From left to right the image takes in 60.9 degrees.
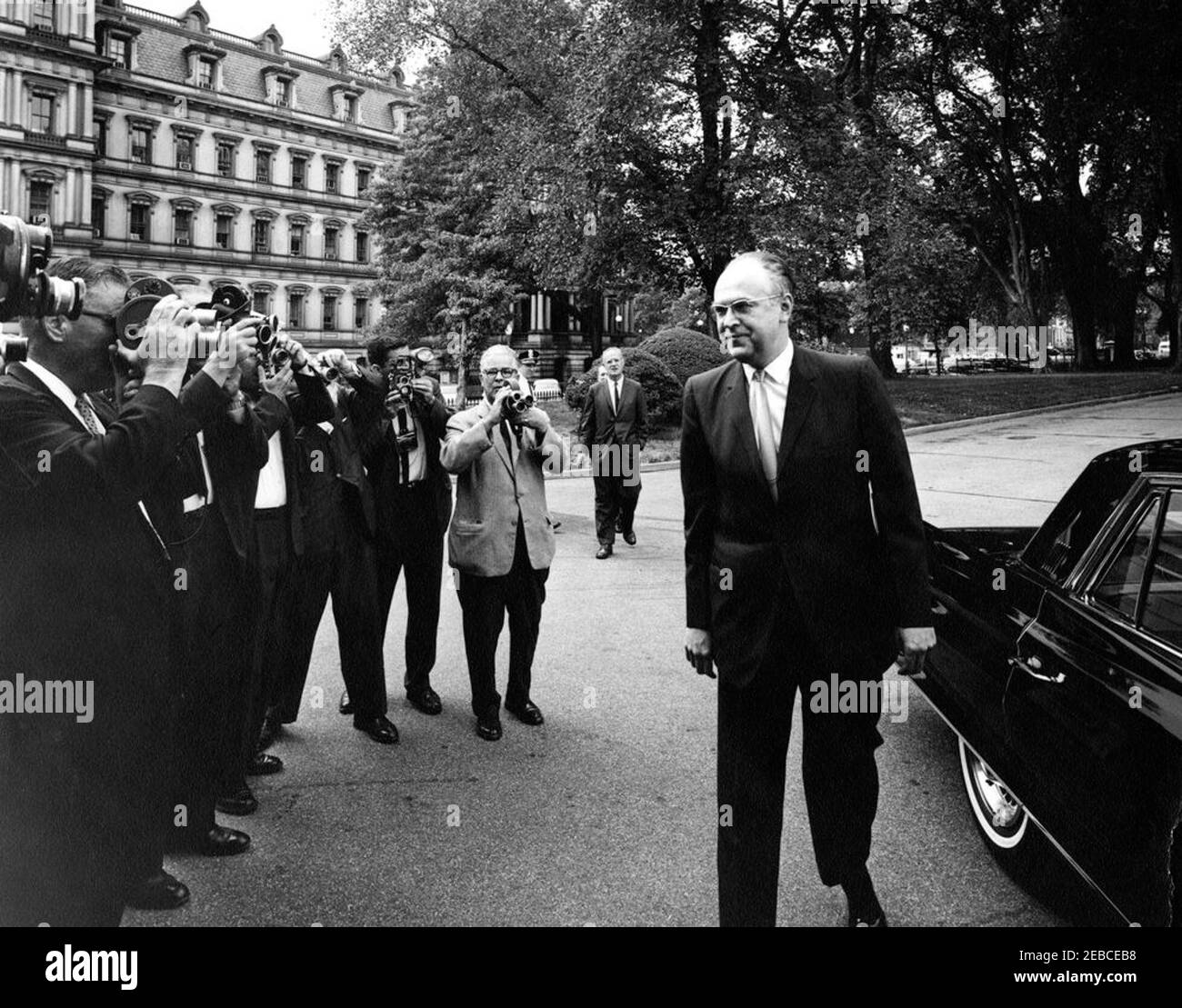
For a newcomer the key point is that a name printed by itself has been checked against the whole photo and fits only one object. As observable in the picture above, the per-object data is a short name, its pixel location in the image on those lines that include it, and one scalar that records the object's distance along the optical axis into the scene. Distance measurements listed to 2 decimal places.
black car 2.56
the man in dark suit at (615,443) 10.57
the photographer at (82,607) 2.54
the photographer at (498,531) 5.25
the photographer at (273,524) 4.32
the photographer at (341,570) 5.08
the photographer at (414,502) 5.68
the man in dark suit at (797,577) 3.08
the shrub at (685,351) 20.91
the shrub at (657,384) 20.08
